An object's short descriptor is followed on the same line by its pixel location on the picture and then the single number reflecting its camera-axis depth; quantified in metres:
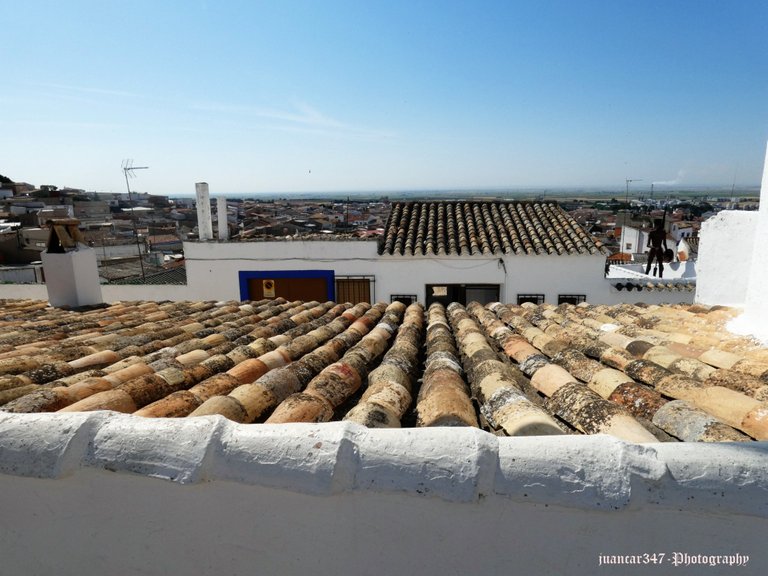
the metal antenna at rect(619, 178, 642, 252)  32.31
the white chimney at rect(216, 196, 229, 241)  13.84
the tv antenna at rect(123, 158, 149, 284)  15.63
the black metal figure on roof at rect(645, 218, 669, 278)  13.90
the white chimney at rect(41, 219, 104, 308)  6.67
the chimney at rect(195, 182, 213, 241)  13.23
